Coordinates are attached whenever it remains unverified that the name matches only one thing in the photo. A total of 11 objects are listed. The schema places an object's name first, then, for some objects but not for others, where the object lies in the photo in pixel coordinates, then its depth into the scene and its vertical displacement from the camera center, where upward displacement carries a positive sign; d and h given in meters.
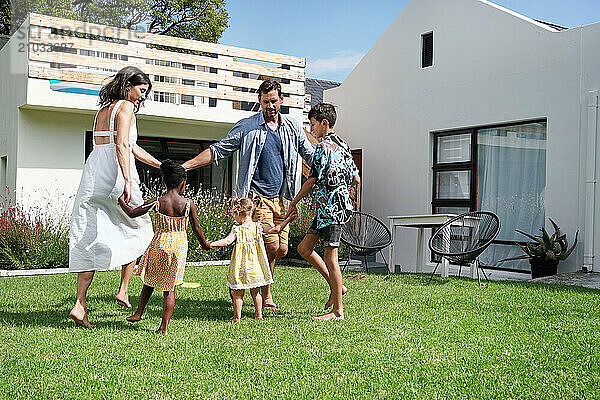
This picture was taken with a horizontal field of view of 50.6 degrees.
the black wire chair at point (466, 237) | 8.31 -0.52
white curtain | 10.23 +0.37
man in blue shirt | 5.95 +0.35
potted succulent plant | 9.30 -0.72
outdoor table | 9.18 -0.37
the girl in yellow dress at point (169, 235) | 4.99 -0.34
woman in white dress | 5.19 -0.01
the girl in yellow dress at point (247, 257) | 5.51 -0.56
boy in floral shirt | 5.68 -0.05
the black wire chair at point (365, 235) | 9.72 -0.61
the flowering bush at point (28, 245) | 9.25 -0.84
